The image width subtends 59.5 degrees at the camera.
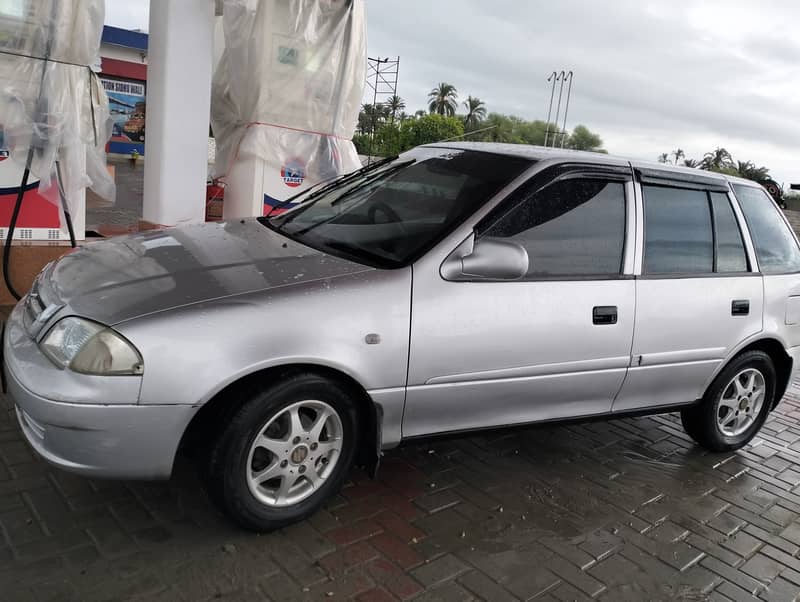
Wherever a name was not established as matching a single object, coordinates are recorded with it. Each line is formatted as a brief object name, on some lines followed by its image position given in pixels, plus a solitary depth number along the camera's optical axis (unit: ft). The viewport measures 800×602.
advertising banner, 96.32
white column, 20.11
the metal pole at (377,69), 149.89
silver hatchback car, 8.76
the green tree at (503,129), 263.90
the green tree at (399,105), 269.15
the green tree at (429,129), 257.32
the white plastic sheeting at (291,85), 22.56
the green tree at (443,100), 322.75
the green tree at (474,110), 334.65
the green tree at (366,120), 250.43
